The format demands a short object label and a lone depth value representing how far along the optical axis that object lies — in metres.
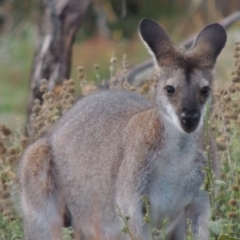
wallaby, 13.07
